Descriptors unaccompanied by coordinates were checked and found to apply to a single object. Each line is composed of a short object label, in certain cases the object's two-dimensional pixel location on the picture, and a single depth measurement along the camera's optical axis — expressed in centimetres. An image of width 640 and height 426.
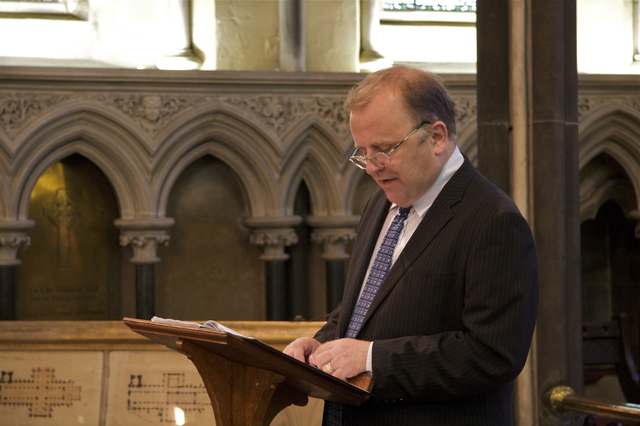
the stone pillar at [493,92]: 579
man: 254
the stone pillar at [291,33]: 1095
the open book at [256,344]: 242
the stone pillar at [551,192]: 572
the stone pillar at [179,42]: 1086
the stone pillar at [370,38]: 1130
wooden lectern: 246
